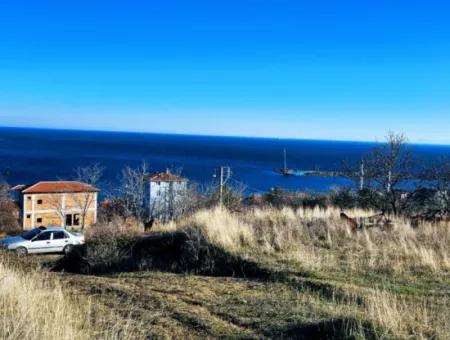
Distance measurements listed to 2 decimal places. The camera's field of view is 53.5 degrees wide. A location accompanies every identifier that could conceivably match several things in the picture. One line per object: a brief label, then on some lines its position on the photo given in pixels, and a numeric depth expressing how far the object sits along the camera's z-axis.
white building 30.86
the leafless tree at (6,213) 45.43
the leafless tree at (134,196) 34.69
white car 20.03
